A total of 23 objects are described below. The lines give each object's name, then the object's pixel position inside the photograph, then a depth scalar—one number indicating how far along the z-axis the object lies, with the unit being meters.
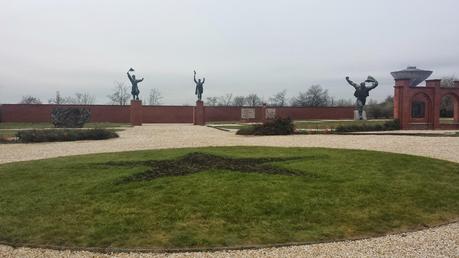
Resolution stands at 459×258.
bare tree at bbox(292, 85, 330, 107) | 73.39
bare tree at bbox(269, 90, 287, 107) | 80.28
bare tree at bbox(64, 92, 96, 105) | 71.47
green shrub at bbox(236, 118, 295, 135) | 21.33
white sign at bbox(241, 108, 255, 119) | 43.66
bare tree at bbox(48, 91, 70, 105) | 68.93
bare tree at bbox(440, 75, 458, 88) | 56.35
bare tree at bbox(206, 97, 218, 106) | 77.38
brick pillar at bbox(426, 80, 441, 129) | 27.05
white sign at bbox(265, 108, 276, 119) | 42.11
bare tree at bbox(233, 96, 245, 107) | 79.71
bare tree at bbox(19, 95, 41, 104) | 65.24
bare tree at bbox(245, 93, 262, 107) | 79.06
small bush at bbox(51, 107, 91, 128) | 27.88
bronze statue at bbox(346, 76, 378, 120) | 36.25
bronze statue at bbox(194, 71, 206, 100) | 38.79
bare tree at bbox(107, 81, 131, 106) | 68.12
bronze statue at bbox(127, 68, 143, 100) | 36.88
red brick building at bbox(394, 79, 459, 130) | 26.09
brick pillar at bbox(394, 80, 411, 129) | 26.00
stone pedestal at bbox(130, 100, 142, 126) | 35.69
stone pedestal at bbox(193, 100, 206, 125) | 37.66
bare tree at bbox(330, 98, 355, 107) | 79.38
